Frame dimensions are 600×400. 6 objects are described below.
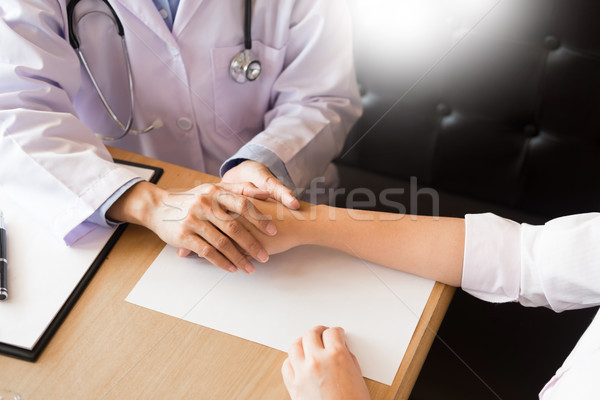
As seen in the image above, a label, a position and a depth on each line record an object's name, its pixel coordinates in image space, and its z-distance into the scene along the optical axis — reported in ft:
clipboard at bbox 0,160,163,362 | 2.35
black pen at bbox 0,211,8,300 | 2.51
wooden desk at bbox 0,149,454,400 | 2.22
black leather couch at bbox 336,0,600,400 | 3.35
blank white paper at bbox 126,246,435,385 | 2.38
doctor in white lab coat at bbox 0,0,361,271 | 2.81
